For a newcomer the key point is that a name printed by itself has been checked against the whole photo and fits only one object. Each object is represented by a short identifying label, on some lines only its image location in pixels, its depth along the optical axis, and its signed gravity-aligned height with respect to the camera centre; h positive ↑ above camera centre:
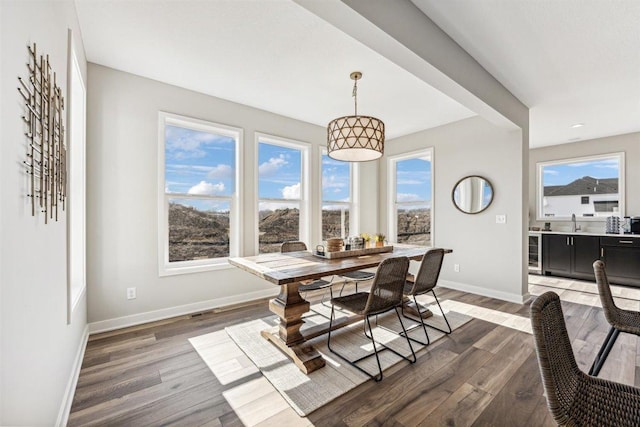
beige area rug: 1.95 -1.21
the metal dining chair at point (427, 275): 2.63 -0.60
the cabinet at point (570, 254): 4.91 -0.77
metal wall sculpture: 1.19 +0.38
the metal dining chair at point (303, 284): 3.16 -0.81
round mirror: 4.21 +0.27
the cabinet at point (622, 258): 4.54 -0.77
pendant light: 2.77 +0.76
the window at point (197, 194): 3.35 +0.23
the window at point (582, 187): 5.20 +0.46
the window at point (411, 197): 5.09 +0.27
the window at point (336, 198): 5.03 +0.25
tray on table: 2.89 -0.43
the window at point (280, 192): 4.19 +0.31
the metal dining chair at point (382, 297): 2.17 -0.68
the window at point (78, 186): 2.42 +0.24
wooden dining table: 2.22 -0.69
